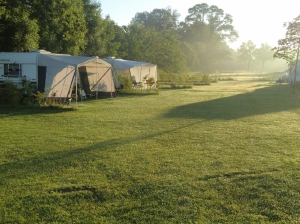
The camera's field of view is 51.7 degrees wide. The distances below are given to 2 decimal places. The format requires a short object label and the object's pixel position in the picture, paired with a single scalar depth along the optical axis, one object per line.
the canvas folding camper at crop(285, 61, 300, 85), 27.10
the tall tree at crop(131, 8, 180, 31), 83.44
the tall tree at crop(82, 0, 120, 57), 28.30
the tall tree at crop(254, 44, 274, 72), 94.88
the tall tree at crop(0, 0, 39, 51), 16.87
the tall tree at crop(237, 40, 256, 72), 91.50
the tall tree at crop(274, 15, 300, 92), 22.03
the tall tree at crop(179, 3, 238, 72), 74.12
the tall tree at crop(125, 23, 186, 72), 38.75
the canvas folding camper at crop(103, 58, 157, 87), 20.39
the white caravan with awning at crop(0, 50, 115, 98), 13.68
